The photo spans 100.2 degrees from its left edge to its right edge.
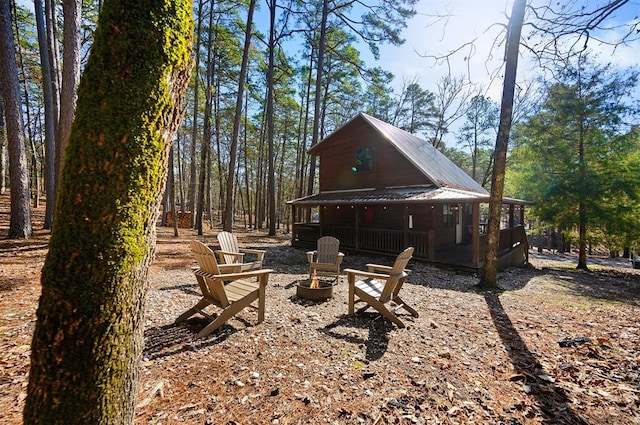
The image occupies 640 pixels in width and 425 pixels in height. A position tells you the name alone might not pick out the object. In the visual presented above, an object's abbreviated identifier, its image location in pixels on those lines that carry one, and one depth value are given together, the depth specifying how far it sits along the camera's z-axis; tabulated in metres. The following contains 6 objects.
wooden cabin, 9.74
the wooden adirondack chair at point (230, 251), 5.57
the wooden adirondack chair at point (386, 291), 3.90
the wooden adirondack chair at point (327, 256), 6.09
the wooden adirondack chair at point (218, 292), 3.40
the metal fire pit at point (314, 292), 4.91
